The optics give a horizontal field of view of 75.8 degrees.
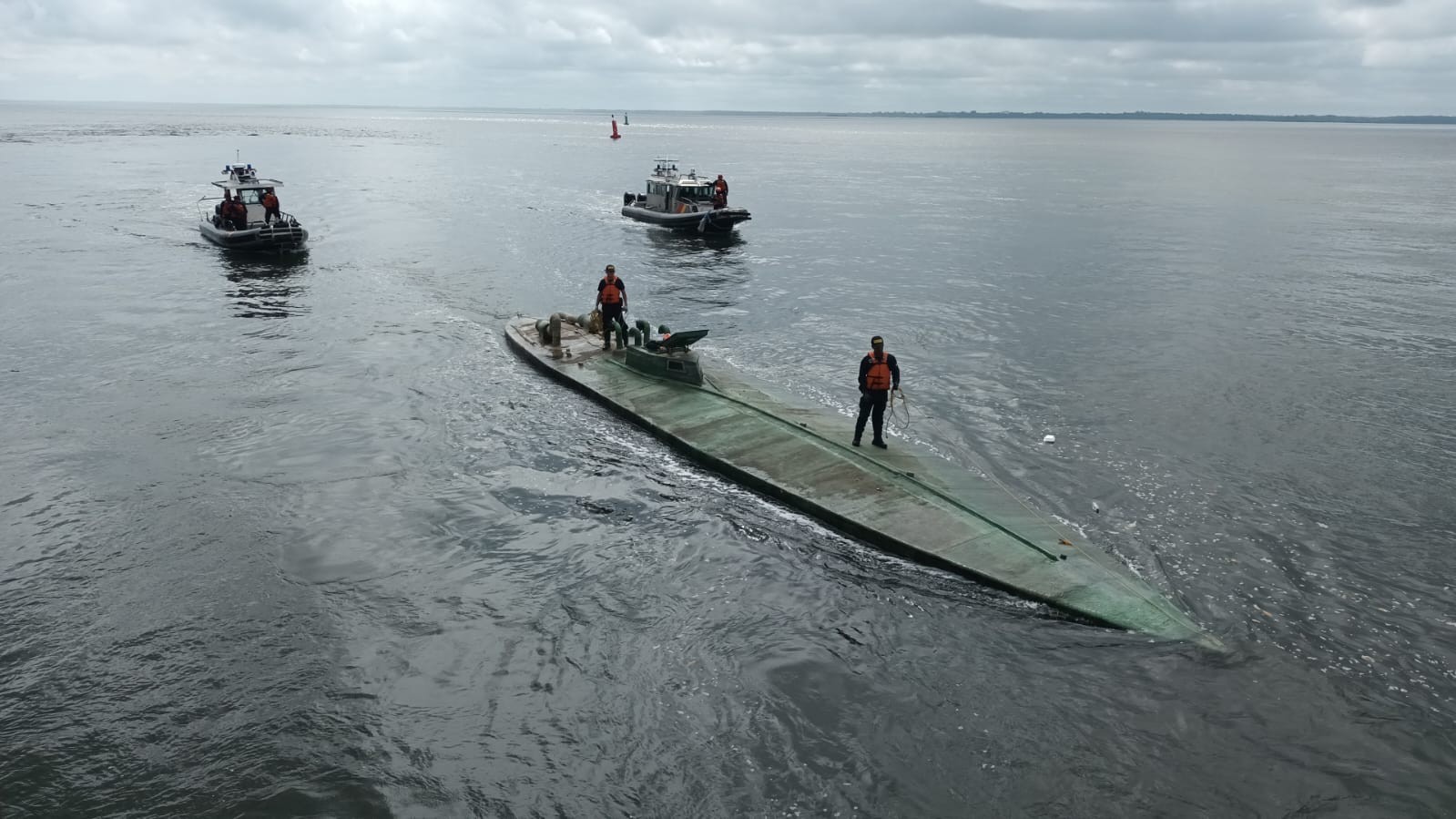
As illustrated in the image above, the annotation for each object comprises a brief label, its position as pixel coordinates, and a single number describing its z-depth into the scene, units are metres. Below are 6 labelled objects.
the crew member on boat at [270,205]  46.36
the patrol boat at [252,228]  44.69
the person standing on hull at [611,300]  25.42
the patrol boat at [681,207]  53.88
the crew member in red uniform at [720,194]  55.03
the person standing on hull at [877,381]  17.86
